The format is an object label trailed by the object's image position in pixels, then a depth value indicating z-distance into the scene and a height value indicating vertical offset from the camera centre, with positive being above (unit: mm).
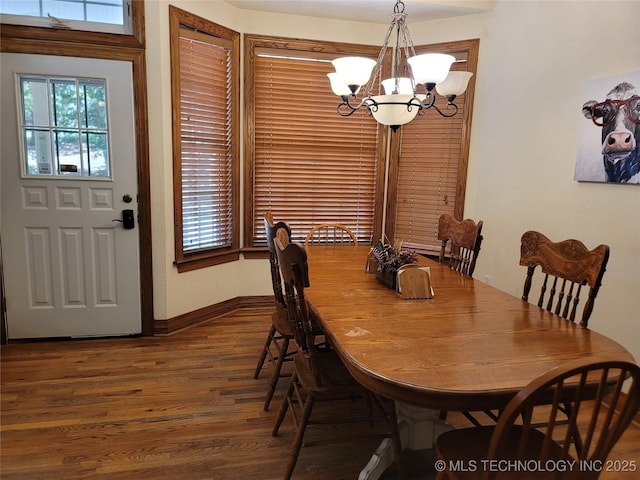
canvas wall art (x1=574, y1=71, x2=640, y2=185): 2332 +304
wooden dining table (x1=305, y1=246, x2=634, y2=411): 1192 -552
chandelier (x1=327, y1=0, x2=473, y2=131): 2035 +489
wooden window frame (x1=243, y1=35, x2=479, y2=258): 3635 +332
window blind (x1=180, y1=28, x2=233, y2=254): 3297 +250
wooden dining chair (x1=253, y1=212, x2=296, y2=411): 2238 -738
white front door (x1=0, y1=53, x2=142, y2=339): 2904 -258
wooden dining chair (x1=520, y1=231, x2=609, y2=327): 1718 -342
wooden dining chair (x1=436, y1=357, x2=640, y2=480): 1027 -683
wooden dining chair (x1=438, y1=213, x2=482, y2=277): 2506 -366
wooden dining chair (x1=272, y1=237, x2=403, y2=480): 1623 -857
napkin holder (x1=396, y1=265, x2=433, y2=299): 1946 -478
